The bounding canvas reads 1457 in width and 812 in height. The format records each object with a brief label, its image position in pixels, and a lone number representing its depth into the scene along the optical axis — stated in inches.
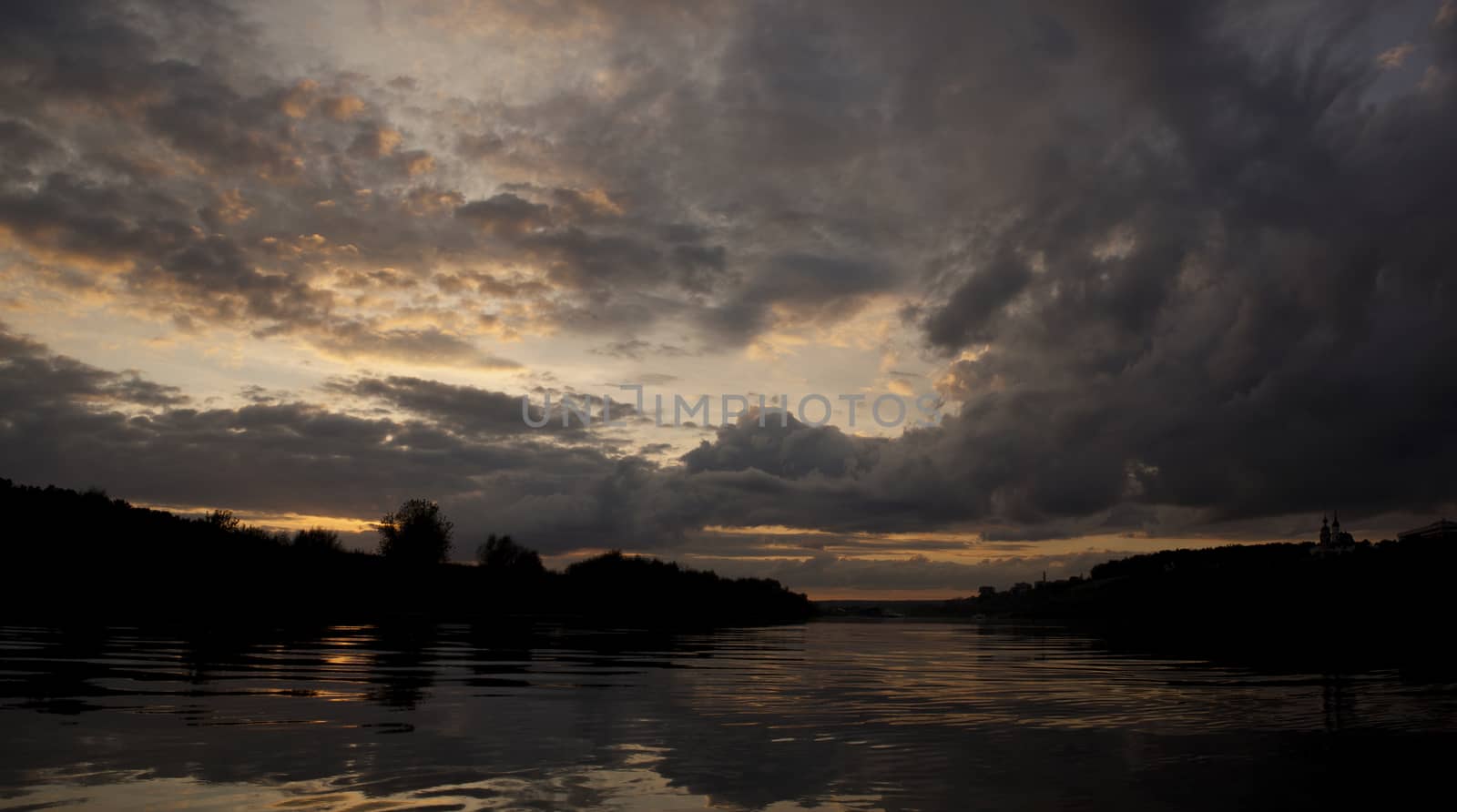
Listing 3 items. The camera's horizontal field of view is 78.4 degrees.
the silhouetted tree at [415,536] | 6914.4
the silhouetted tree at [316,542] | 6156.5
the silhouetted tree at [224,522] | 5413.4
